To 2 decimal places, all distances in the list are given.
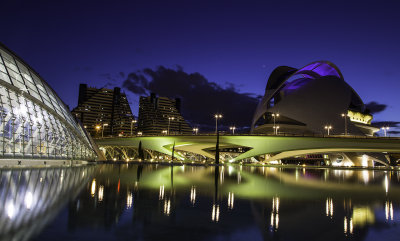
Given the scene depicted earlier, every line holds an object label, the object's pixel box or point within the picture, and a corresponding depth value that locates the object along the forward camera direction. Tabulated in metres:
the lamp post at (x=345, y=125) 73.79
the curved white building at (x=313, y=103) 81.12
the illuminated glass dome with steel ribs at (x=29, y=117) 25.86
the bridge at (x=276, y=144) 54.91
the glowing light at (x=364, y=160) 74.00
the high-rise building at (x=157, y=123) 191.62
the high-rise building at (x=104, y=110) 178.12
